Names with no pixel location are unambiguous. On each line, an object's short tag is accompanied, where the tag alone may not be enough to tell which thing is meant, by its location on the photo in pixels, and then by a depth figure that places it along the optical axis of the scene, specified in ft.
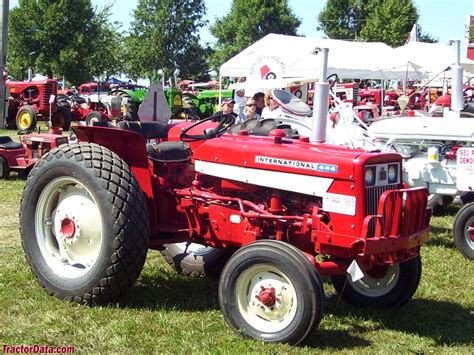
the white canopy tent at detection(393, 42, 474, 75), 60.59
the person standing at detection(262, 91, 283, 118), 26.37
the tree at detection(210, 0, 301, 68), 205.16
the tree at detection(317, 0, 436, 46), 164.66
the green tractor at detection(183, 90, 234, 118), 76.79
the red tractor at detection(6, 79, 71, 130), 61.82
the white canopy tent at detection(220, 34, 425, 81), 54.65
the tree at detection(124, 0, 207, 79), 191.21
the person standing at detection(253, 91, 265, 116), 29.37
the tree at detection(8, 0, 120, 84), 136.05
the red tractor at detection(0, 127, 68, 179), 31.73
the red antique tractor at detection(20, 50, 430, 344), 12.19
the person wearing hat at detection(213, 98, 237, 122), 33.99
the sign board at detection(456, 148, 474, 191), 21.01
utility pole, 61.36
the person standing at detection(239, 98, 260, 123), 28.89
